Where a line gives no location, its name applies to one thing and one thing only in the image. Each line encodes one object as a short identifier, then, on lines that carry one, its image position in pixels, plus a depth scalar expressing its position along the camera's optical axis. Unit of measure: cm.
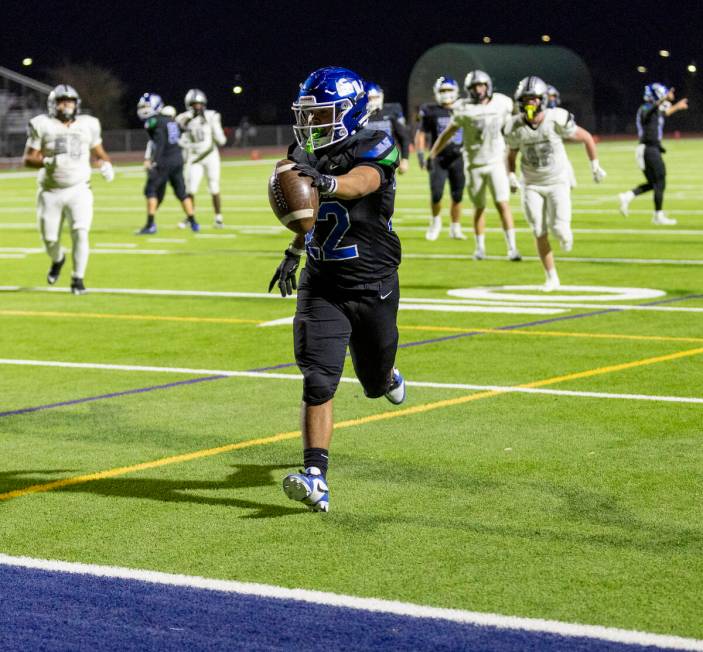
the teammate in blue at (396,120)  1787
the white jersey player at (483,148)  1673
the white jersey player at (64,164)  1404
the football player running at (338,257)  617
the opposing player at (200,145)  2317
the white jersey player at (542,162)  1341
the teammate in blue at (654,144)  2186
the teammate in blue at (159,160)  2245
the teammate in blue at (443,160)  1911
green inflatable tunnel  9133
